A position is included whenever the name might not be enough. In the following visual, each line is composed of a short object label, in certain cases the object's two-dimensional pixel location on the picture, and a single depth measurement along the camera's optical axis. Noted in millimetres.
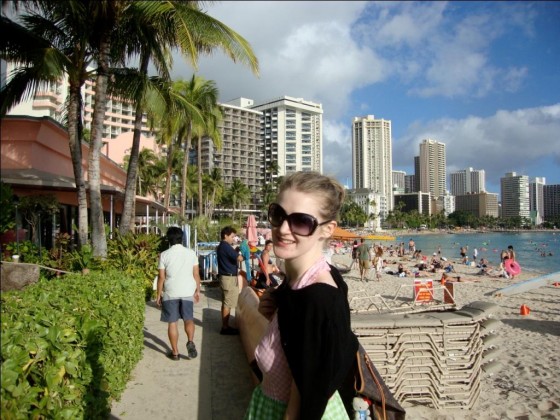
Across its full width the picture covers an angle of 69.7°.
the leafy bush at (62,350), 1920
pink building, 8055
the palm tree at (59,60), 5340
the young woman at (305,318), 1401
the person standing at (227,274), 6598
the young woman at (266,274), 8406
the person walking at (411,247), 41391
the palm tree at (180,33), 8219
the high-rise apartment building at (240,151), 116062
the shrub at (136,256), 8391
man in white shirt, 5191
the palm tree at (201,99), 25808
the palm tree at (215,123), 26594
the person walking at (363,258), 18062
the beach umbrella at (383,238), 34181
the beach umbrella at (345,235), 19406
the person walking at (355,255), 21369
